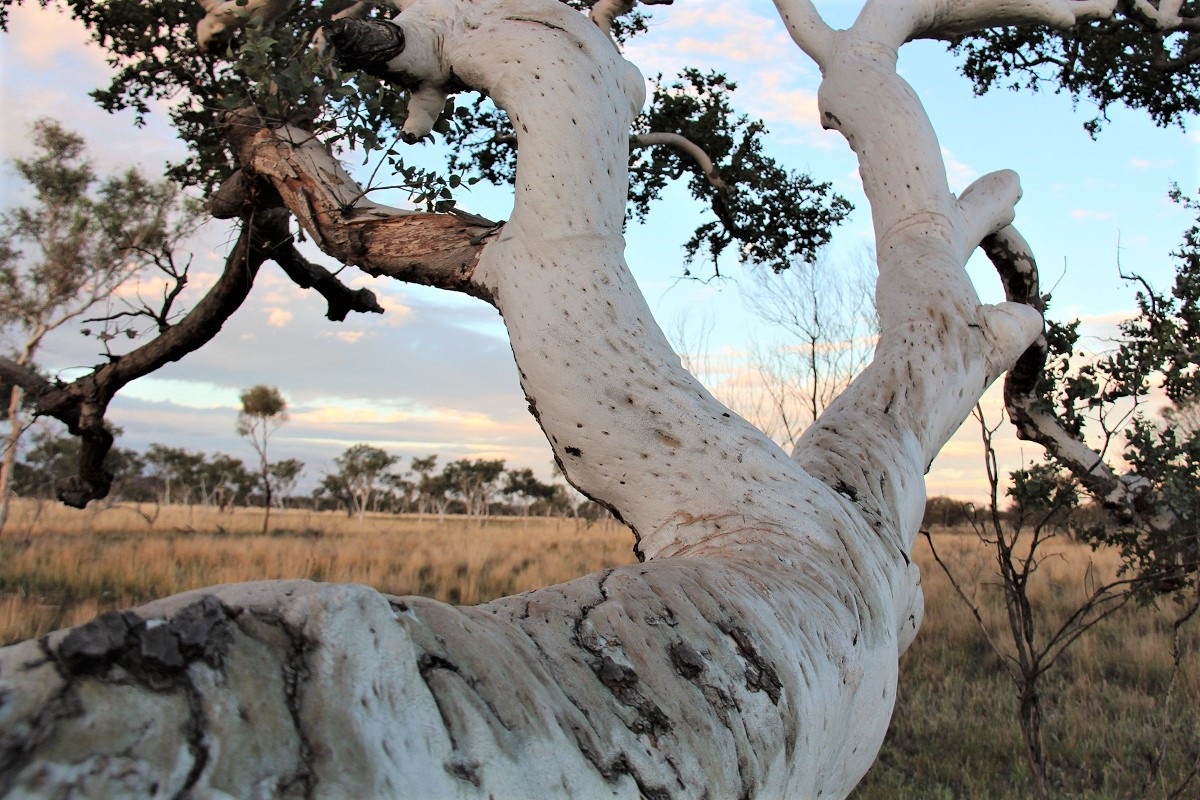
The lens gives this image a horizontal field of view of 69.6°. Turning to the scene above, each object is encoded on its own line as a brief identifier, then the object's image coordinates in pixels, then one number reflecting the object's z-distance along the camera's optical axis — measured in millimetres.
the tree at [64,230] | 12953
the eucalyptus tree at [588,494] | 810
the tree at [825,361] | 7969
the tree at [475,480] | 34750
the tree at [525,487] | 35844
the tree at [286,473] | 33062
